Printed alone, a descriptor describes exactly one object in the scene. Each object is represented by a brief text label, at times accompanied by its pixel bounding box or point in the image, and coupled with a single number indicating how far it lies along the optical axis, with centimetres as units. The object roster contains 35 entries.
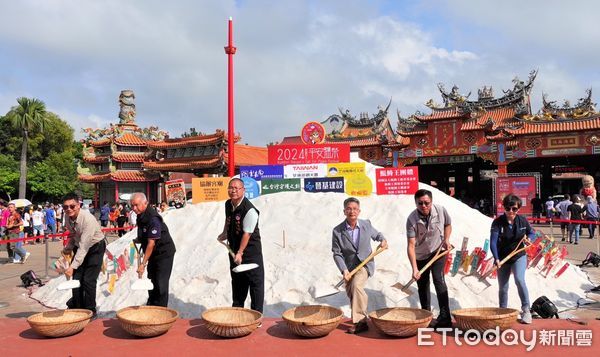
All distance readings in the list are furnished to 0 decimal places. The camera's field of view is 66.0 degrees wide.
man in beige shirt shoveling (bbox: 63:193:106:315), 476
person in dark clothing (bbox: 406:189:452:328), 442
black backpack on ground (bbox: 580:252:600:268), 942
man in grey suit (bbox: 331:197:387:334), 427
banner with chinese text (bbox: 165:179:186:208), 1692
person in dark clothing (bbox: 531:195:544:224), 1889
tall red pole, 1395
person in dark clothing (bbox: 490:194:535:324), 468
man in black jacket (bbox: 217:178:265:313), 452
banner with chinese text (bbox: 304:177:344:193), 1025
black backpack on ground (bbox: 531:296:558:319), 511
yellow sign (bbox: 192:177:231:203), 1088
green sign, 1099
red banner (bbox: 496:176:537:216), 1981
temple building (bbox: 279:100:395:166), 3056
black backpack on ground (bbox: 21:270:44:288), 845
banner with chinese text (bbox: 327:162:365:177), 1023
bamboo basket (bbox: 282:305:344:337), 380
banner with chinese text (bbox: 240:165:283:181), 1120
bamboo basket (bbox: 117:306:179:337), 388
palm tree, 3578
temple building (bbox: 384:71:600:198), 2388
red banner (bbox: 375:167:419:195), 956
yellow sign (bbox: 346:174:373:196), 1001
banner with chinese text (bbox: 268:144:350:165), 1118
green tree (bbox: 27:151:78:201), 3953
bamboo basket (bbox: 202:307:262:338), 387
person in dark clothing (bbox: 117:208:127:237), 1711
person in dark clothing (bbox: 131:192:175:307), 464
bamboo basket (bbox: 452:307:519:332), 379
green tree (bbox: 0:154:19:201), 3790
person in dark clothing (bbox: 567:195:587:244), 1384
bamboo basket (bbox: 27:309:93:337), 389
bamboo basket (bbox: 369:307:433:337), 377
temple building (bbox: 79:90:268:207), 2997
